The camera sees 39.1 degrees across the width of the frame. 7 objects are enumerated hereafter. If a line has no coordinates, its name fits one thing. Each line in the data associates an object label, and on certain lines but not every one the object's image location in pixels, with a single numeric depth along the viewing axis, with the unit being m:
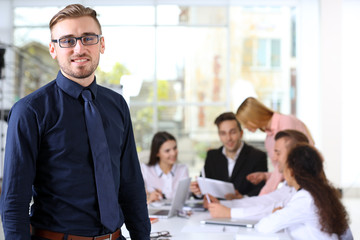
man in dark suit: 4.38
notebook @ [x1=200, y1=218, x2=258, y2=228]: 3.24
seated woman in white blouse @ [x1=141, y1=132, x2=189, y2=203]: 4.46
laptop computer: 3.58
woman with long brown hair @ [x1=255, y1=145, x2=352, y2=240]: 2.81
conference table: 2.90
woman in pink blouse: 4.23
